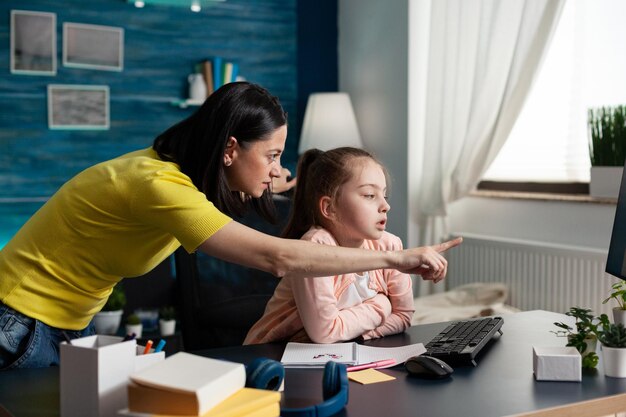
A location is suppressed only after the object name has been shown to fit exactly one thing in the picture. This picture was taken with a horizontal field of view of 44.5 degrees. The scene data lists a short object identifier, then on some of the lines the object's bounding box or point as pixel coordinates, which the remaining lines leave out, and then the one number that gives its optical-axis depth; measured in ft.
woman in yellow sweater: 4.79
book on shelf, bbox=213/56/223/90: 14.69
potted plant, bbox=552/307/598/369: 4.74
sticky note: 4.47
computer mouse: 4.47
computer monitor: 5.25
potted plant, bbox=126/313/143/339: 12.03
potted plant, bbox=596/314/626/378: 4.58
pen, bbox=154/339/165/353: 3.97
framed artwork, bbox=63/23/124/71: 13.85
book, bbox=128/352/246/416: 3.20
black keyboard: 4.83
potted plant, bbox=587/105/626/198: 9.88
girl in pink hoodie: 5.45
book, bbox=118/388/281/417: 3.28
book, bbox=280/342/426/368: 4.87
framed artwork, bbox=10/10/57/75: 13.48
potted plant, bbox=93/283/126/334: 11.76
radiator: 10.30
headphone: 3.75
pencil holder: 3.55
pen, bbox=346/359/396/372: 4.74
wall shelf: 14.49
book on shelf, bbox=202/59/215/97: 14.69
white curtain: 11.48
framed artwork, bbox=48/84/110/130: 13.82
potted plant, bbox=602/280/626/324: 5.21
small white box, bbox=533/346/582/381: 4.50
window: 10.67
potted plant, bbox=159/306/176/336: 12.34
